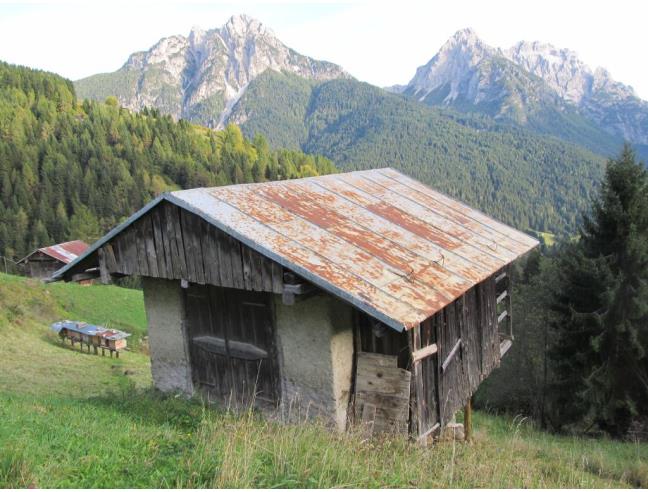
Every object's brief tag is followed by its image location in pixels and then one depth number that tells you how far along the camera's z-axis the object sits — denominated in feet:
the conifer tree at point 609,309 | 62.18
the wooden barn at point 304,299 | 25.41
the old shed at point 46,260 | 178.40
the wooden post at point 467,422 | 39.27
